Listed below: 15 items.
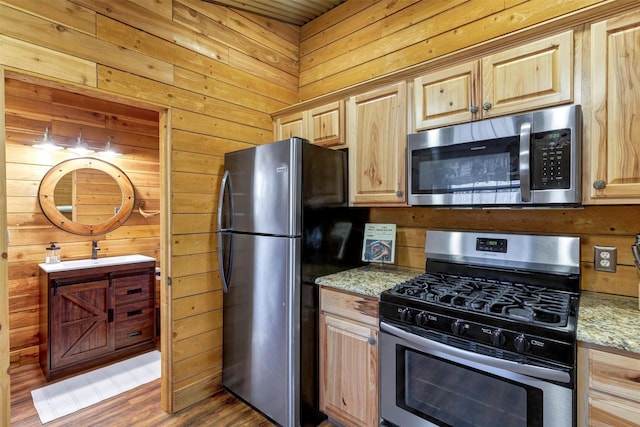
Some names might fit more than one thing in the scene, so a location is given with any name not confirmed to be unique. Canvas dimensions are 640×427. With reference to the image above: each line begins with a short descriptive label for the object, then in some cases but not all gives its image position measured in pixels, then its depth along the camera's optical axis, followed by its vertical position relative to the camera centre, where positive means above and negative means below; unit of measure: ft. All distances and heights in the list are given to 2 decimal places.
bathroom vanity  8.34 -2.90
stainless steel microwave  4.60 +0.79
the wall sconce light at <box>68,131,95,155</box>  9.93 +1.95
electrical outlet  5.11 -0.73
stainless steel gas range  3.94 -1.69
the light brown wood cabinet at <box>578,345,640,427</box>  3.53 -1.97
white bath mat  7.18 -4.30
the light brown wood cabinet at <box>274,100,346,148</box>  7.30 +2.06
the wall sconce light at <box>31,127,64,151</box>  9.32 +1.95
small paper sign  7.29 -0.73
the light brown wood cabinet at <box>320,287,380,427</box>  5.67 -2.67
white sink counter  8.57 -1.48
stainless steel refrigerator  6.17 -0.95
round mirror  9.57 +0.46
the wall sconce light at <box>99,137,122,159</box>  10.40 +1.91
